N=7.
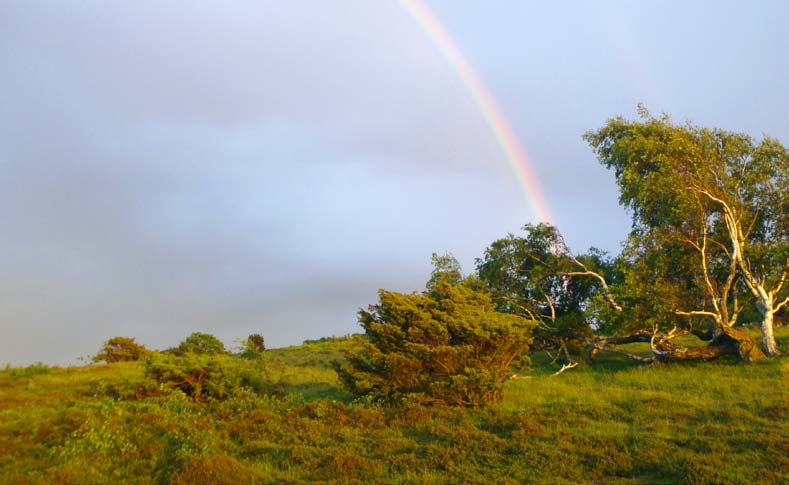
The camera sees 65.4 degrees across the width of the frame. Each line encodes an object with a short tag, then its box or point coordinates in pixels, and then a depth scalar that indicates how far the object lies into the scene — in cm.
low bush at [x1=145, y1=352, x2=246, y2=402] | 1936
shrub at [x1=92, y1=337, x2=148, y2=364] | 4159
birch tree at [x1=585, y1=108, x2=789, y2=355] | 2547
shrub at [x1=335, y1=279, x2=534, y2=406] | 1777
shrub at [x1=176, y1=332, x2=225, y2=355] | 4262
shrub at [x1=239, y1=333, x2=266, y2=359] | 2294
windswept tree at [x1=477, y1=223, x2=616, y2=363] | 2923
